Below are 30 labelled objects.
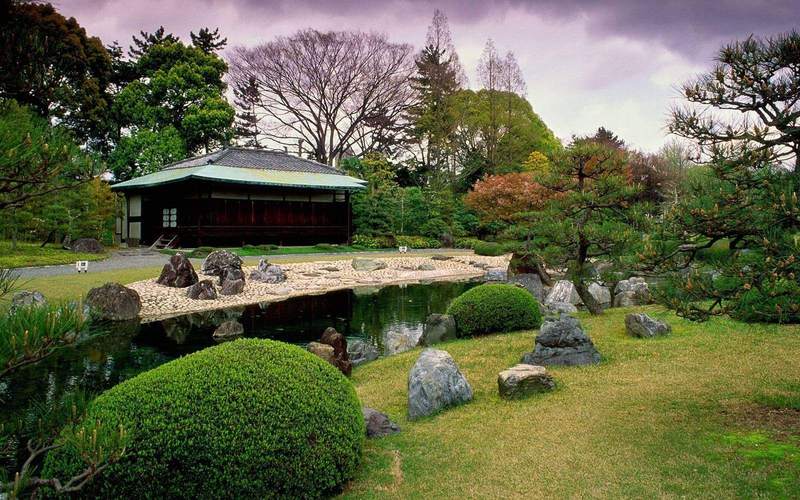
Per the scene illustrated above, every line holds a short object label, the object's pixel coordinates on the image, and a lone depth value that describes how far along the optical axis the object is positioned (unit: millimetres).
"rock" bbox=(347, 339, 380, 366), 8102
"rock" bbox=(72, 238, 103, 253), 20875
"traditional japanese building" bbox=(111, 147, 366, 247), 23625
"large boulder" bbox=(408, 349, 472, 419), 4855
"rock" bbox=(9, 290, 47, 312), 9684
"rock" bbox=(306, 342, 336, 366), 6629
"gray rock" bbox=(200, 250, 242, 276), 16016
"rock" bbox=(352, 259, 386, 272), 20250
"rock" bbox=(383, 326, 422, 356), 8807
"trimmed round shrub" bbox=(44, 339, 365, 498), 2930
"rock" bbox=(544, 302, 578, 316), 9988
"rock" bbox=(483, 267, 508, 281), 19152
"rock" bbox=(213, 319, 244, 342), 9703
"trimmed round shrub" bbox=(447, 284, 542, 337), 8266
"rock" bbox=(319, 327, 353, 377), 6785
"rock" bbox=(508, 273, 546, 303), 13141
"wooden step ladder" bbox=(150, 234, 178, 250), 23766
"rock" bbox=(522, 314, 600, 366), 6078
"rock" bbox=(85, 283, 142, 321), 10870
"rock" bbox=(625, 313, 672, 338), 7145
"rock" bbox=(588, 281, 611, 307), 12102
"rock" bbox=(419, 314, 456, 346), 8336
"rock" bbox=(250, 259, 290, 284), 16484
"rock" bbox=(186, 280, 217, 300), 13344
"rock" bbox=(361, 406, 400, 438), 4367
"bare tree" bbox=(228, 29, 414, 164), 32375
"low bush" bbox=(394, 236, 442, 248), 28578
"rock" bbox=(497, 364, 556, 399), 5059
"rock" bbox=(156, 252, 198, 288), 14094
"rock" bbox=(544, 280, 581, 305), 12156
